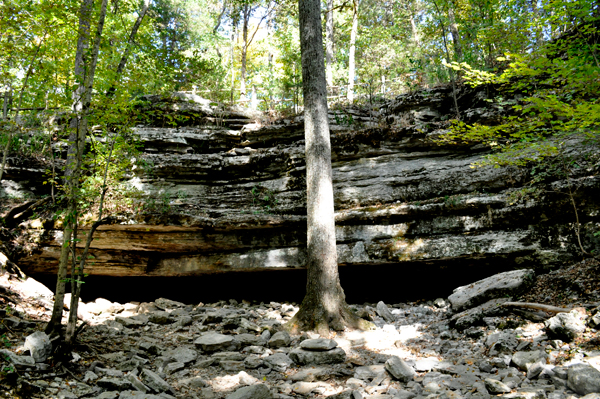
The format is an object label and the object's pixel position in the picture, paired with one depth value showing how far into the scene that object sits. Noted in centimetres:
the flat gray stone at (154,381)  374
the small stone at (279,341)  543
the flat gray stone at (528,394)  303
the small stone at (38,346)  398
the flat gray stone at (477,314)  537
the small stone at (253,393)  349
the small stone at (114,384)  356
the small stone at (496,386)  330
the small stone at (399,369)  393
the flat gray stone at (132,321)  639
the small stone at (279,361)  461
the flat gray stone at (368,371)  418
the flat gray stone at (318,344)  483
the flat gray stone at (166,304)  820
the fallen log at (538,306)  466
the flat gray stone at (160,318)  688
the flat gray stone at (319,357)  465
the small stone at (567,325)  398
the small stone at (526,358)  375
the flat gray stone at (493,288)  584
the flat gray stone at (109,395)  337
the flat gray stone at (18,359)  357
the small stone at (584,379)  299
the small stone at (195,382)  406
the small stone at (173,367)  443
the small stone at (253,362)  464
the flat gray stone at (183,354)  477
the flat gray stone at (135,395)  334
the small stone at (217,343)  520
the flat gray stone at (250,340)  548
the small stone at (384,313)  693
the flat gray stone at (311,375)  419
